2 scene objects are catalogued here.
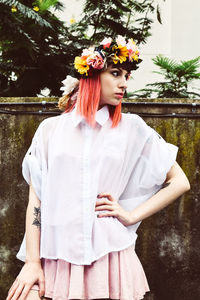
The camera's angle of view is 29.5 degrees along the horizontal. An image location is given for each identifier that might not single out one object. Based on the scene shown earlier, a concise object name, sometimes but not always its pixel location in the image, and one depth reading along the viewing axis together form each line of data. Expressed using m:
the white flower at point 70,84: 2.15
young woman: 1.88
